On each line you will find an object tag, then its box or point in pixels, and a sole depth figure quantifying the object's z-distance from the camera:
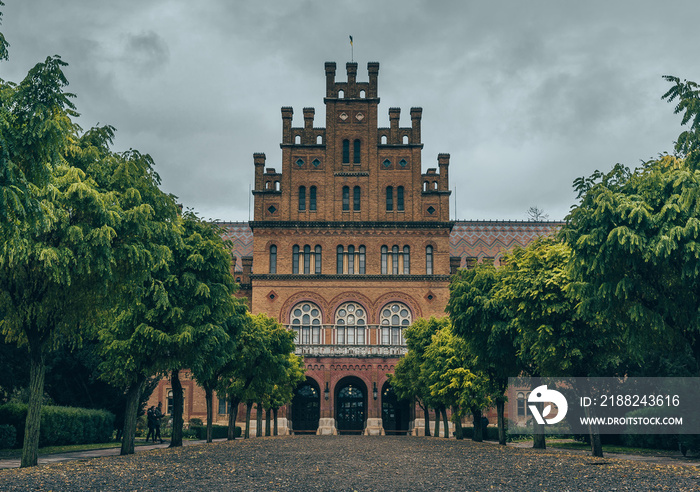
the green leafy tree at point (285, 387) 42.66
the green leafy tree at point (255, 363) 33.56
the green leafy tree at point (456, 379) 32.97
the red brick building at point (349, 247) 56.44
